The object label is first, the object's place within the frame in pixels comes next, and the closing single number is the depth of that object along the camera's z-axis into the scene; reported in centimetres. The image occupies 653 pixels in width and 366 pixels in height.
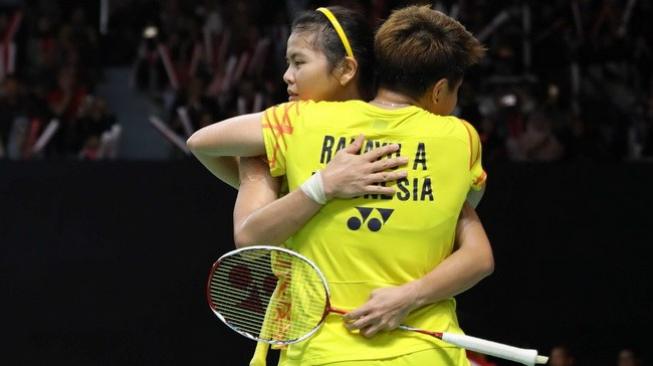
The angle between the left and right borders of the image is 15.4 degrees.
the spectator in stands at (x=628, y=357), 1575
